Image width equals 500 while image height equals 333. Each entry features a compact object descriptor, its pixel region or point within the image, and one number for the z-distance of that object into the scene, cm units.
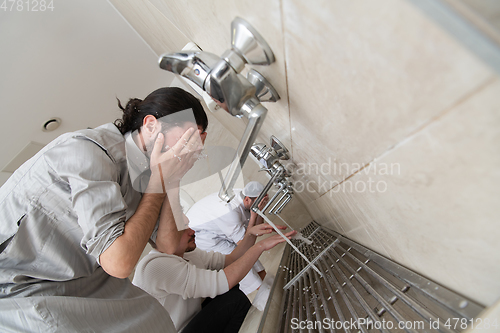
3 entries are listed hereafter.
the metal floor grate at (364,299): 35
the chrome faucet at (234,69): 39
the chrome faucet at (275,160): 79
